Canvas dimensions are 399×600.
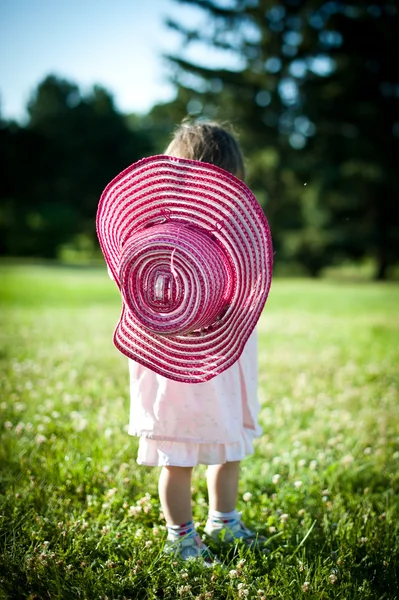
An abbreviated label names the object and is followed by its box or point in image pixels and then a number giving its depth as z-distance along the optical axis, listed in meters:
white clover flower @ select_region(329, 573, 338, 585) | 2.19
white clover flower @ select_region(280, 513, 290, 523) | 2.63
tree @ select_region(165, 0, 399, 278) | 26.58
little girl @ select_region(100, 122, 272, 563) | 2.39
